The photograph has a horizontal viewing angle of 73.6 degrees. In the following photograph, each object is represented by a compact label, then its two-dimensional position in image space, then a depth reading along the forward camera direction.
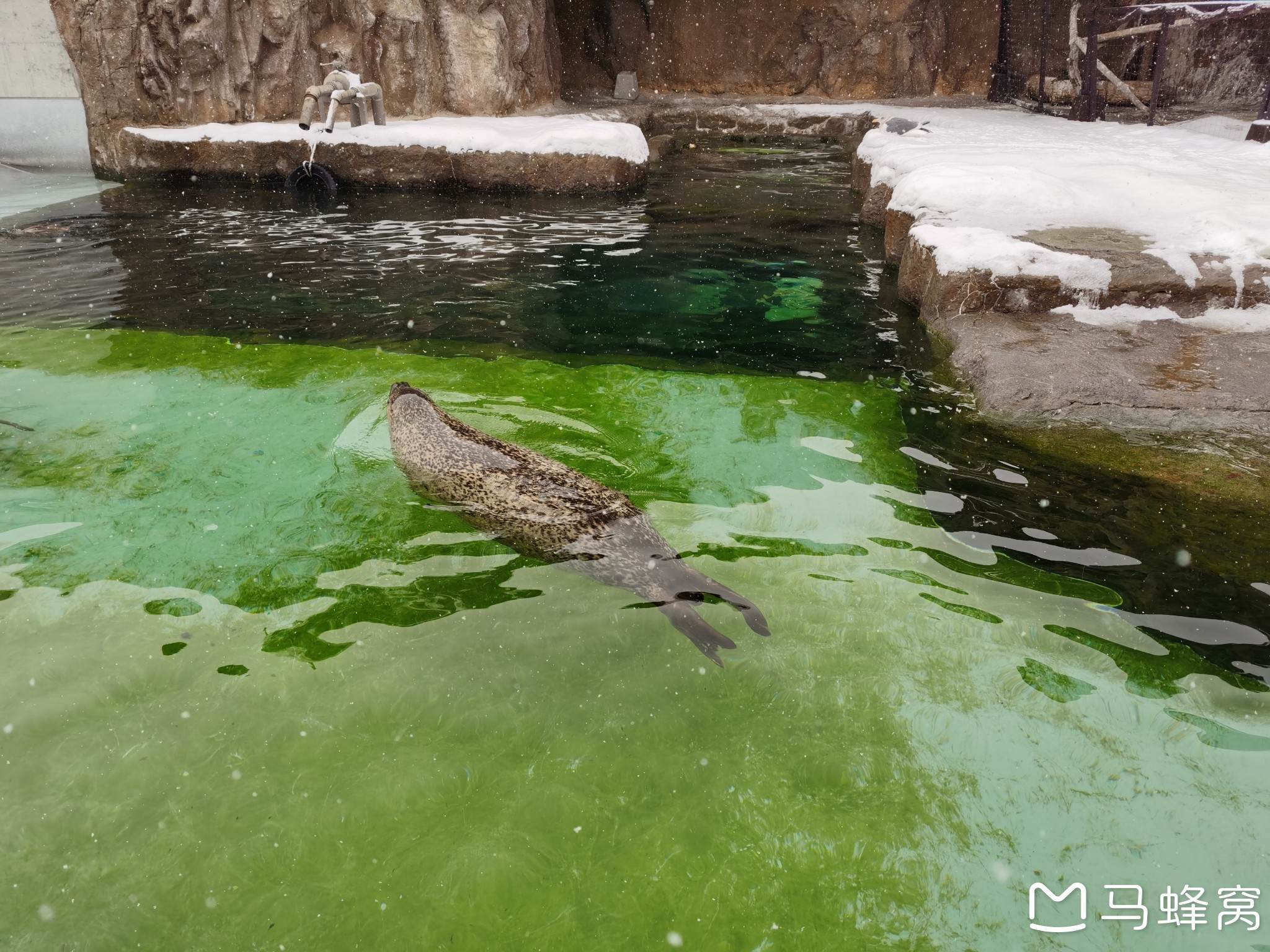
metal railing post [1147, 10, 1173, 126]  9.62
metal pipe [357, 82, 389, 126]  12.66
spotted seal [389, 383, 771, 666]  3.24
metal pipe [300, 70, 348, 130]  11.91
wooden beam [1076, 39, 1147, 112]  12.12
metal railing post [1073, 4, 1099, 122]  10.79
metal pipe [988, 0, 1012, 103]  16.44
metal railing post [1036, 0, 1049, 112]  13.49
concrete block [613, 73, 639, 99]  18.31
